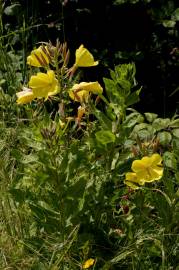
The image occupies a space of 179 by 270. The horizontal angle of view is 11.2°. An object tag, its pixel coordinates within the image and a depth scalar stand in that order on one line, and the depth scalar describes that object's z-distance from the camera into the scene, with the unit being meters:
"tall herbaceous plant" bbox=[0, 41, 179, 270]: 2.98
